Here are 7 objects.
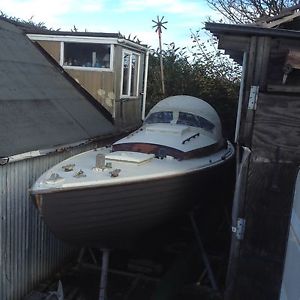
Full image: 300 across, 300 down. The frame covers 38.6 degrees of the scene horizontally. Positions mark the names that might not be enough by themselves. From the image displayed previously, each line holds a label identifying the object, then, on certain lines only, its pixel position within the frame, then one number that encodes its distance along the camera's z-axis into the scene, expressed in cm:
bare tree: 1923
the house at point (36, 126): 614
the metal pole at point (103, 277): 621
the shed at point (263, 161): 431
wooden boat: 573
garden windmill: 1722
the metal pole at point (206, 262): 677
